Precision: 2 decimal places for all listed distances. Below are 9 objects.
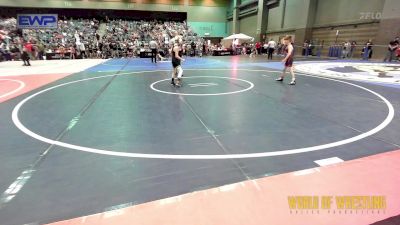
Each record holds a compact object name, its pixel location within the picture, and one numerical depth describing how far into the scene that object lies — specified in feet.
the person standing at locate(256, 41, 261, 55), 112.06
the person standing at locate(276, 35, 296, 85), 33.68
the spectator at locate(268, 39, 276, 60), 80.42
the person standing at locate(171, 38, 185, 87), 31.45
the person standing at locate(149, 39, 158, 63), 68.08
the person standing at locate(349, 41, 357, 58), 77.64
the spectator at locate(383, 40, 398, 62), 63.34
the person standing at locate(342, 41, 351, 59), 78.38
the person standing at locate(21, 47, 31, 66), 62.74
